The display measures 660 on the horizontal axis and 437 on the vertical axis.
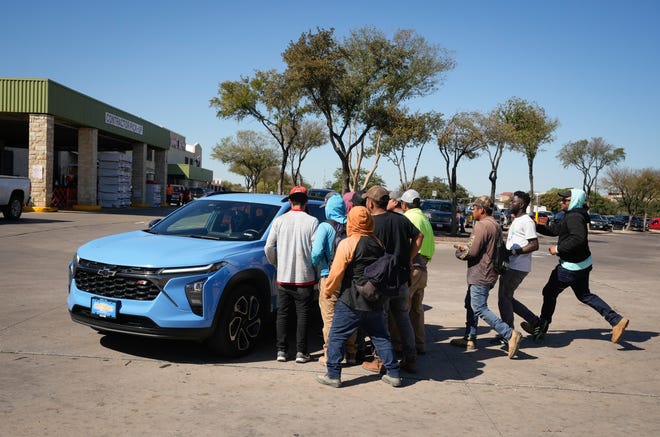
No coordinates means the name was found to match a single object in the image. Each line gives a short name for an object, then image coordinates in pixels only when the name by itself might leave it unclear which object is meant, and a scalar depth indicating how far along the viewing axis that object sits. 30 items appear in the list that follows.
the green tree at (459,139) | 29.50
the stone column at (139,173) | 43.72
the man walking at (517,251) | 6.55
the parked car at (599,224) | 49.41
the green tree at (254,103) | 39.62
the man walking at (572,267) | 6.64
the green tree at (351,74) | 25.52
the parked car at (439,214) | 30.02
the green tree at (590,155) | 63.41
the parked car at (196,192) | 49.50
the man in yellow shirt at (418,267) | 5.94
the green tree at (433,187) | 114.75
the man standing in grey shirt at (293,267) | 5.45
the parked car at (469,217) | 35.46
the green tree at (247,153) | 73.00
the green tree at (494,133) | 29.91
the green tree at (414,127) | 27.67
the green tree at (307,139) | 55.12
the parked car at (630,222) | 59.09
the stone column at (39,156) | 28.45
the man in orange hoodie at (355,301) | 4.81
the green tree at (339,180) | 101.17
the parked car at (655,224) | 60.44
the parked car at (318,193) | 27.37
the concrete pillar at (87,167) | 33.00
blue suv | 4.93
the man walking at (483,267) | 5.93
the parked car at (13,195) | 19.95
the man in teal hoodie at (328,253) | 5.36
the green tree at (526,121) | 35.84
